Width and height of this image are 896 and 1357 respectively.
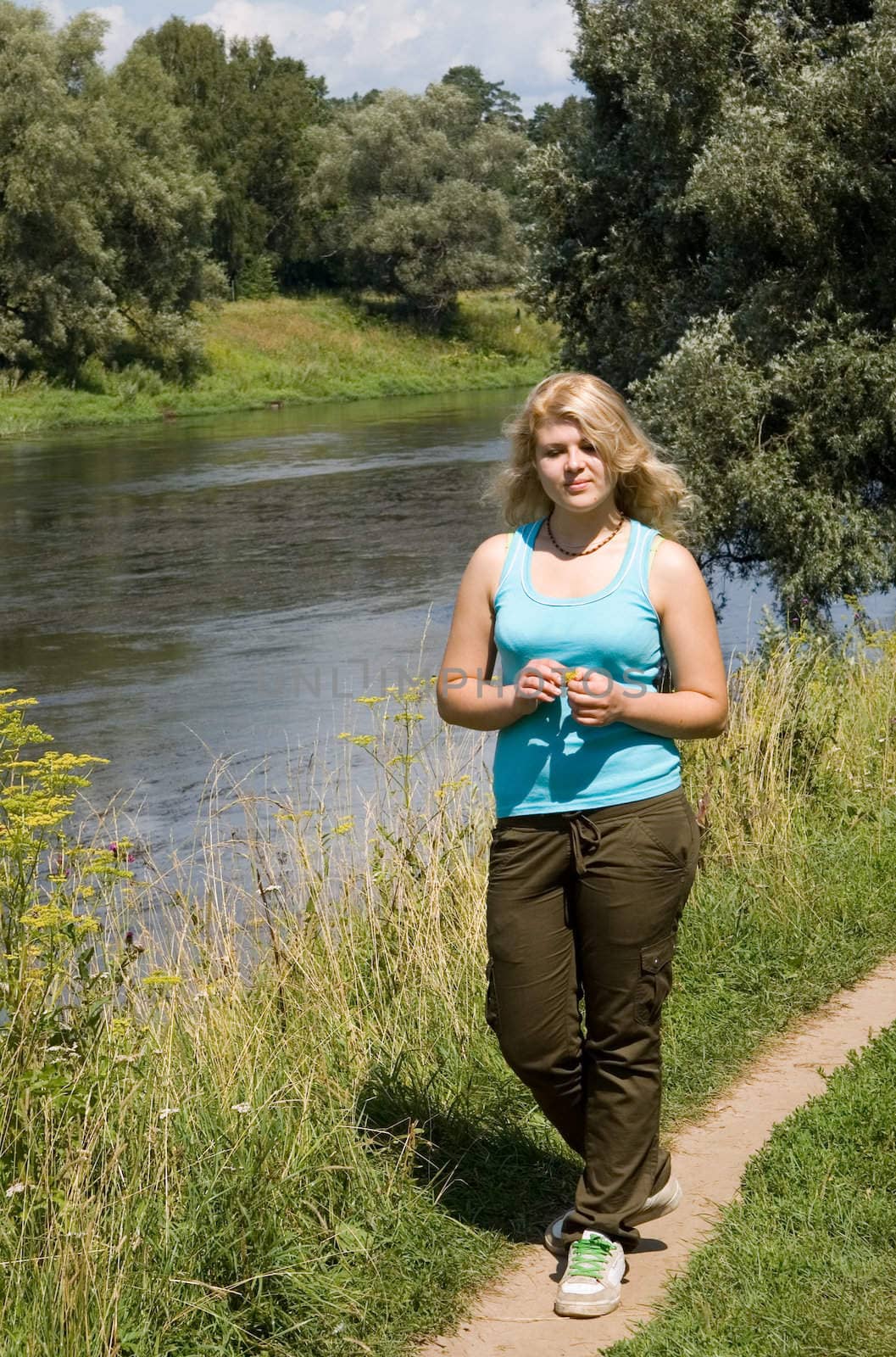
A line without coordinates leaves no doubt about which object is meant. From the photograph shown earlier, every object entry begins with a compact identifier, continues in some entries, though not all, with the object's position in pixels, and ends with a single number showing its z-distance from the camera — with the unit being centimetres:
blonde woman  359
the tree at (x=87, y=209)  4406
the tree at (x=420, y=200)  6438
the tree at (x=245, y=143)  6588
